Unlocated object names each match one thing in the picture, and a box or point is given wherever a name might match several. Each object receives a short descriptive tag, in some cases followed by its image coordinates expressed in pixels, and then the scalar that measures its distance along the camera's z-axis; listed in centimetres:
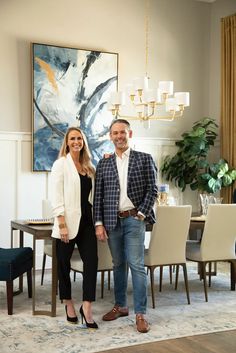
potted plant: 677
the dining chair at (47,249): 493
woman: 374
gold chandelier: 489
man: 371
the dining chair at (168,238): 437
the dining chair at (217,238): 461
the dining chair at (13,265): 411
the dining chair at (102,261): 434
